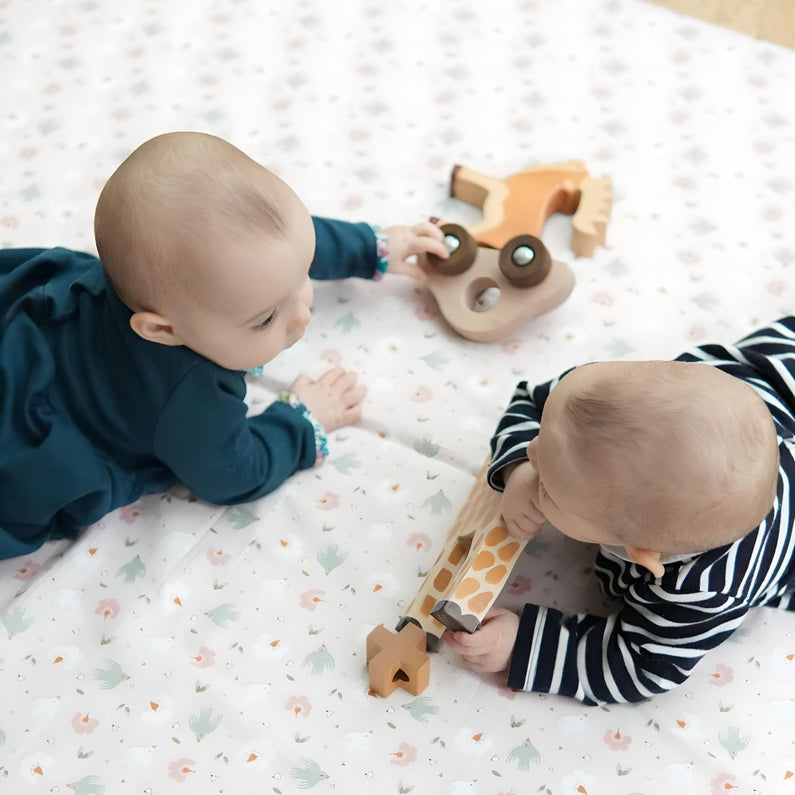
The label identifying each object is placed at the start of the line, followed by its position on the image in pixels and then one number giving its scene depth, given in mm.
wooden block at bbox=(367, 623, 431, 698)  843
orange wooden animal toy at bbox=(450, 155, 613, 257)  1211
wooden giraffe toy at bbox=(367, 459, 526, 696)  832
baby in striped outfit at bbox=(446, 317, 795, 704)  659
